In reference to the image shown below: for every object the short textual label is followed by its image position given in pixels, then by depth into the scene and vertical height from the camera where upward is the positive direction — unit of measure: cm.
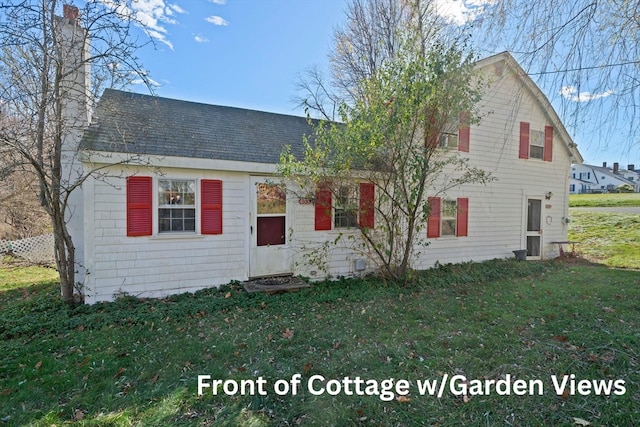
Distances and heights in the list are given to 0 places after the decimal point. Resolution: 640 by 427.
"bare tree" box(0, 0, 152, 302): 455 +214
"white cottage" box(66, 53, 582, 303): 552 +8
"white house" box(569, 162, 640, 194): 4044 +433
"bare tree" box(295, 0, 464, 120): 827 +621
